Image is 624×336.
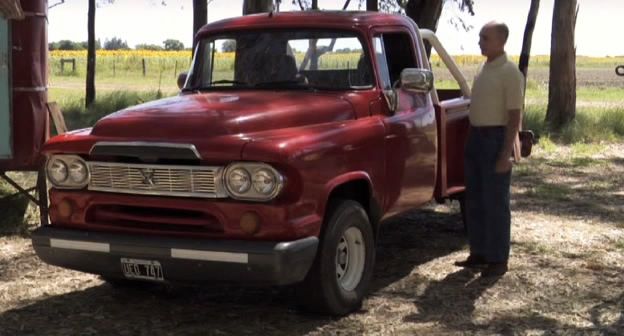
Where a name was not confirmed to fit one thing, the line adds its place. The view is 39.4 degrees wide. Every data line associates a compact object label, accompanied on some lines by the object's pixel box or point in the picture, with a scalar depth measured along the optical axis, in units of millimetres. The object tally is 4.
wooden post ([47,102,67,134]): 8328
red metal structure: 8094
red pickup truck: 4949
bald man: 6453
